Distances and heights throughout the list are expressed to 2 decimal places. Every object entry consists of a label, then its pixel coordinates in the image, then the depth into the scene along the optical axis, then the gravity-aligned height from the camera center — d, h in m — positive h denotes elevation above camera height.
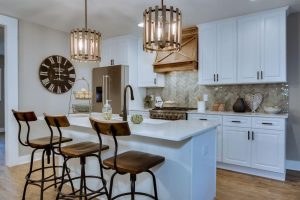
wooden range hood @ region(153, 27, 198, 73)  4.18 +0.79
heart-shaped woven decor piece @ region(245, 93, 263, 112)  3.83 -0.05
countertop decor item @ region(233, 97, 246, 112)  3.75 -0.14
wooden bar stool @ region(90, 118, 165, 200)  1.59 -0.52
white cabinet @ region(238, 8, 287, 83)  3.34 +0.78
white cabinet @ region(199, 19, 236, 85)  3.78 +0.79
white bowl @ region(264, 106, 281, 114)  3.48 -0.19
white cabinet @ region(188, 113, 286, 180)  3.20 -0.72
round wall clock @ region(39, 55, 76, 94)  4.35 +0.47
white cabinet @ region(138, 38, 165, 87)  4.81 +0.53
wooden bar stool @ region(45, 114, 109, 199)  2.06 -0.51
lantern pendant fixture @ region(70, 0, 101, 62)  2.61 +0.63
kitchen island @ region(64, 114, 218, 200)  1.93 -0.55
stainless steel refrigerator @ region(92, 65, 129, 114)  4.68 +0.25
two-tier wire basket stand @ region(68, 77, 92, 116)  3.76 -0.19
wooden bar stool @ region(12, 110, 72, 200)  2.40 -0.51
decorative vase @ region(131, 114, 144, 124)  2.34 -0.23
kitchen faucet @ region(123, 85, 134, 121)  2.36 -0.18
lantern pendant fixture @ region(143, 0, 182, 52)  1.97 +0.63
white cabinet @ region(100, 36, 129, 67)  4.92 +1.05
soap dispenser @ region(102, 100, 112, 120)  2.47 -0.17
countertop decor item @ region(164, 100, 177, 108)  4.66 -0.15
